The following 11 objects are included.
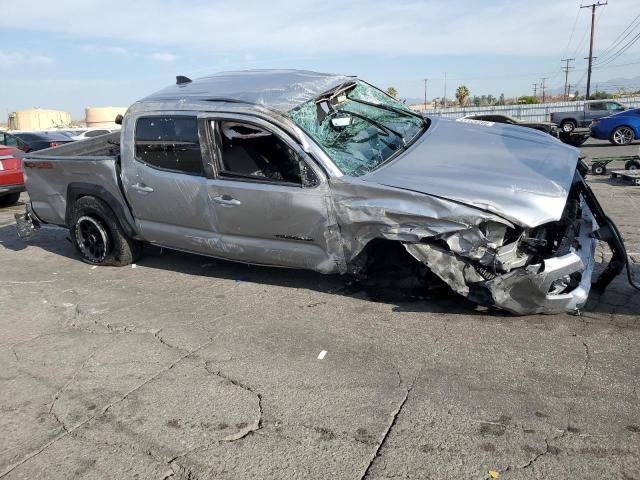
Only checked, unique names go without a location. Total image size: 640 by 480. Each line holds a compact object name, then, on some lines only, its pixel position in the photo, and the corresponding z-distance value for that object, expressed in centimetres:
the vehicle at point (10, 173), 984
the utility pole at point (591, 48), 5057
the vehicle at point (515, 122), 1429
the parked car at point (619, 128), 1850
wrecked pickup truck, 386
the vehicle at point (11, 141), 1409
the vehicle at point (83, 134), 1778
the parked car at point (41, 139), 1649
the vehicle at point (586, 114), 2394
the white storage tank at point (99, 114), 5675
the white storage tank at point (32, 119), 6706
